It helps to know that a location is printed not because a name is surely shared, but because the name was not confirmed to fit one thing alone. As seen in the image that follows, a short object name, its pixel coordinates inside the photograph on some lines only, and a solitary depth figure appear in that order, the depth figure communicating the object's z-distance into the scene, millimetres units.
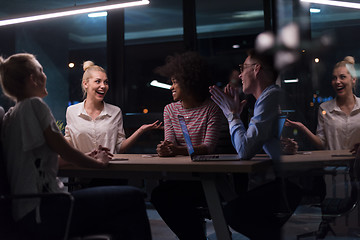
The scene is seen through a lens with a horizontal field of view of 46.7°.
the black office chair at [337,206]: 1515
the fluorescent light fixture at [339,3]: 1467
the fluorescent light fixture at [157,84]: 5567
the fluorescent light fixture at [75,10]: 3797
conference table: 1529
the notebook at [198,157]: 2139
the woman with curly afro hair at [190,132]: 2561
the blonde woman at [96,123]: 3232
